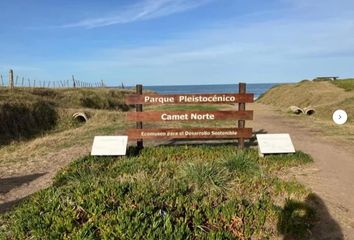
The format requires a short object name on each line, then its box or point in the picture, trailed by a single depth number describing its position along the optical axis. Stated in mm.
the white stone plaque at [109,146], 10469
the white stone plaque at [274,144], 10570
